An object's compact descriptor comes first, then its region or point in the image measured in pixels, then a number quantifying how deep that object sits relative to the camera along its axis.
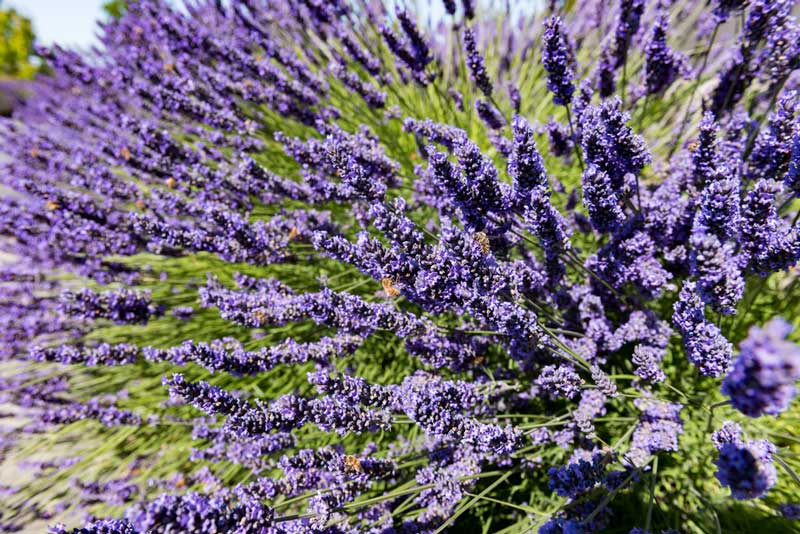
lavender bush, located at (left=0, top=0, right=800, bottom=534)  0.40
